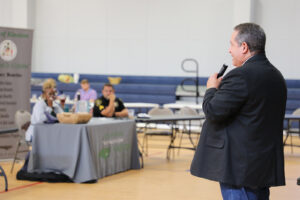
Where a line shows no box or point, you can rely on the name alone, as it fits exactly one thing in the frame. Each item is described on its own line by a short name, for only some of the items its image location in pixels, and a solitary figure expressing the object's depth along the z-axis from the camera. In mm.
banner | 9105
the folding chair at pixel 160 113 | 10326
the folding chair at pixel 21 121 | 8291
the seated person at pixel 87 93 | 13353
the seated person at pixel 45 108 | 7716
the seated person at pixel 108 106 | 9220
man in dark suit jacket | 2977
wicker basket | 7485
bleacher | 16121
